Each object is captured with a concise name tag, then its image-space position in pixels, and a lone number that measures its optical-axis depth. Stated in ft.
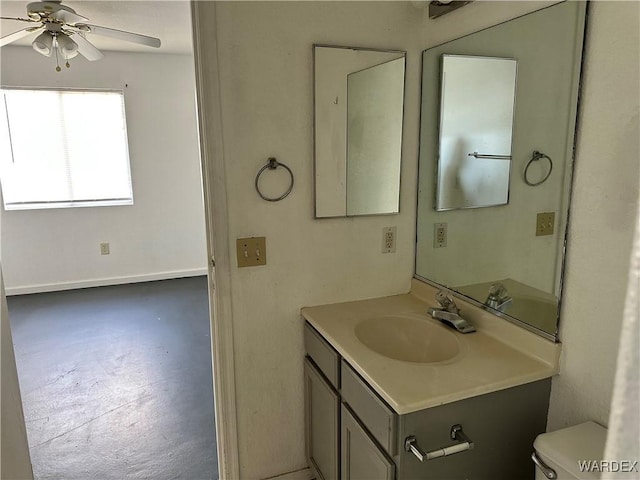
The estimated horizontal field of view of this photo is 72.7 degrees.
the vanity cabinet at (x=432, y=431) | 3.94
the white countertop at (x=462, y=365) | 3.91
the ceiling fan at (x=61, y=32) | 7.61
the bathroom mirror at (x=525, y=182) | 4.13
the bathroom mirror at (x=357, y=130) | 5.50
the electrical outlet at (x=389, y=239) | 6.19
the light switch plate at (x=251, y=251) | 5.47
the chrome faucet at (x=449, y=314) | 5.11
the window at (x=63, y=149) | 13.76
